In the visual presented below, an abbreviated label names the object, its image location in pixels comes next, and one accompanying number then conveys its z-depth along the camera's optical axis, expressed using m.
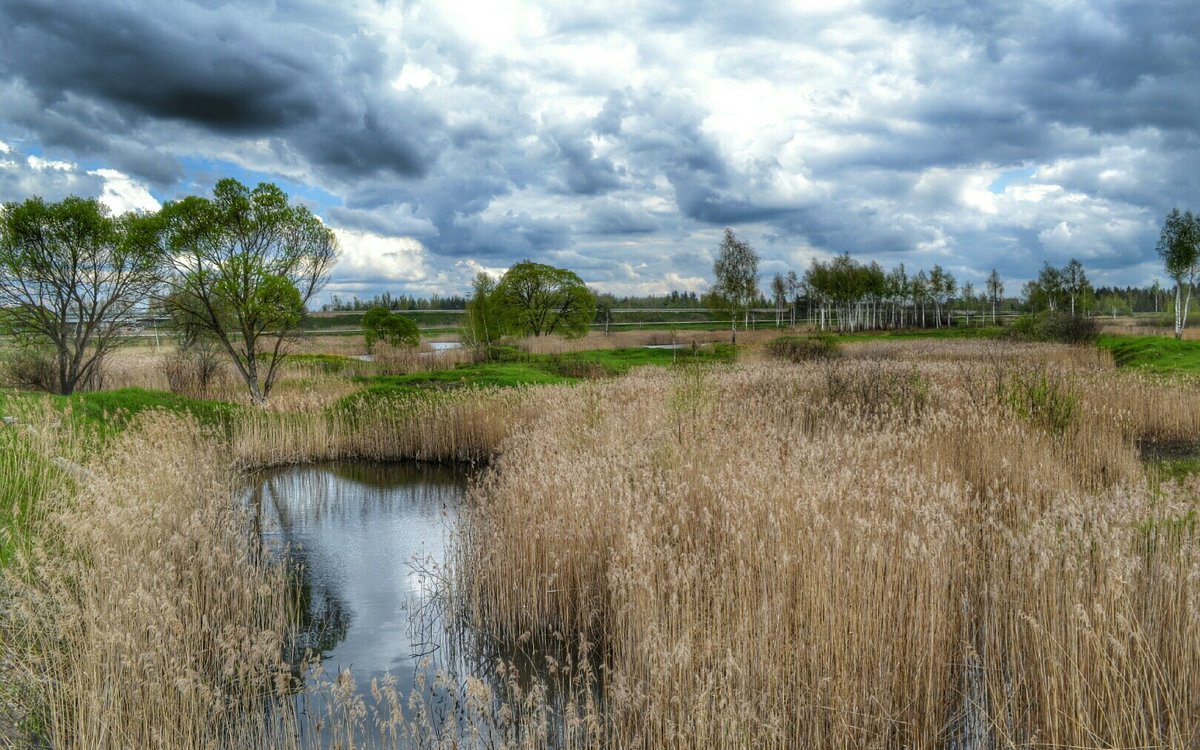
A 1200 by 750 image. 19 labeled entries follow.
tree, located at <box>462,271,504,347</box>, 40.72
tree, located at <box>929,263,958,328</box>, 76.62
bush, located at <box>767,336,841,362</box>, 28.65
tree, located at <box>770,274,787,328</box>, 80.84
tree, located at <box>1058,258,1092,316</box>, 70.06
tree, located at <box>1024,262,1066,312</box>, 70.31
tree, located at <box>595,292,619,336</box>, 72.78
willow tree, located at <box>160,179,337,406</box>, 20.06
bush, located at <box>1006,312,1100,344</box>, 36.56
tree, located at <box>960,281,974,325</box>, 88.88
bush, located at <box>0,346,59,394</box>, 21.44
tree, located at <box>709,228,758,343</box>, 51.75
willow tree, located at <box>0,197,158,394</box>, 20.34
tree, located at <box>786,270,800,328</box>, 82.19
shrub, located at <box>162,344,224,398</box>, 23.30
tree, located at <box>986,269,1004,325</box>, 79.56
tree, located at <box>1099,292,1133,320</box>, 83.44
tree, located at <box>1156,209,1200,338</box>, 39.66
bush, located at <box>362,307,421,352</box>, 37.62
